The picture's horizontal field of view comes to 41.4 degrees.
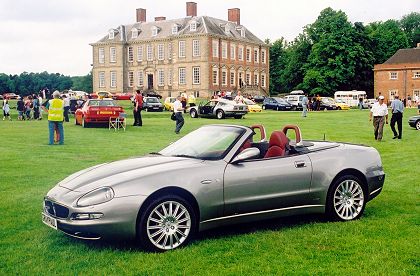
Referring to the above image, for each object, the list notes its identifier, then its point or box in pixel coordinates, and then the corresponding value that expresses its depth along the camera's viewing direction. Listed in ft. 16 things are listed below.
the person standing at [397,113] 73.15
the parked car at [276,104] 188.14
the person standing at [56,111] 61.26
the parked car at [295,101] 190.39
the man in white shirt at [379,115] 70.28
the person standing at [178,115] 79.05
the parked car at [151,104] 166.61
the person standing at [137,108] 93.82
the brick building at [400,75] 250.37
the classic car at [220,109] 125.08
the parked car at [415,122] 91.04
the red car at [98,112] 90.94
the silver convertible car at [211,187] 20.70
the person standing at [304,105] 135.10
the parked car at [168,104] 176.44
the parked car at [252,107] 170.17
